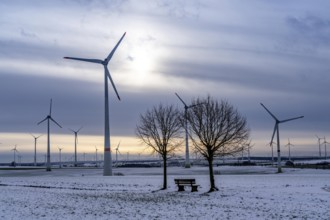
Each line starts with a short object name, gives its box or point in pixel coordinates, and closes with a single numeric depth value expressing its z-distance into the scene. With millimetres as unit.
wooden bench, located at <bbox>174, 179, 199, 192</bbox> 34031
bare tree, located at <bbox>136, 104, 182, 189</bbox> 38844
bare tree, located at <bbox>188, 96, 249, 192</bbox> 34938
